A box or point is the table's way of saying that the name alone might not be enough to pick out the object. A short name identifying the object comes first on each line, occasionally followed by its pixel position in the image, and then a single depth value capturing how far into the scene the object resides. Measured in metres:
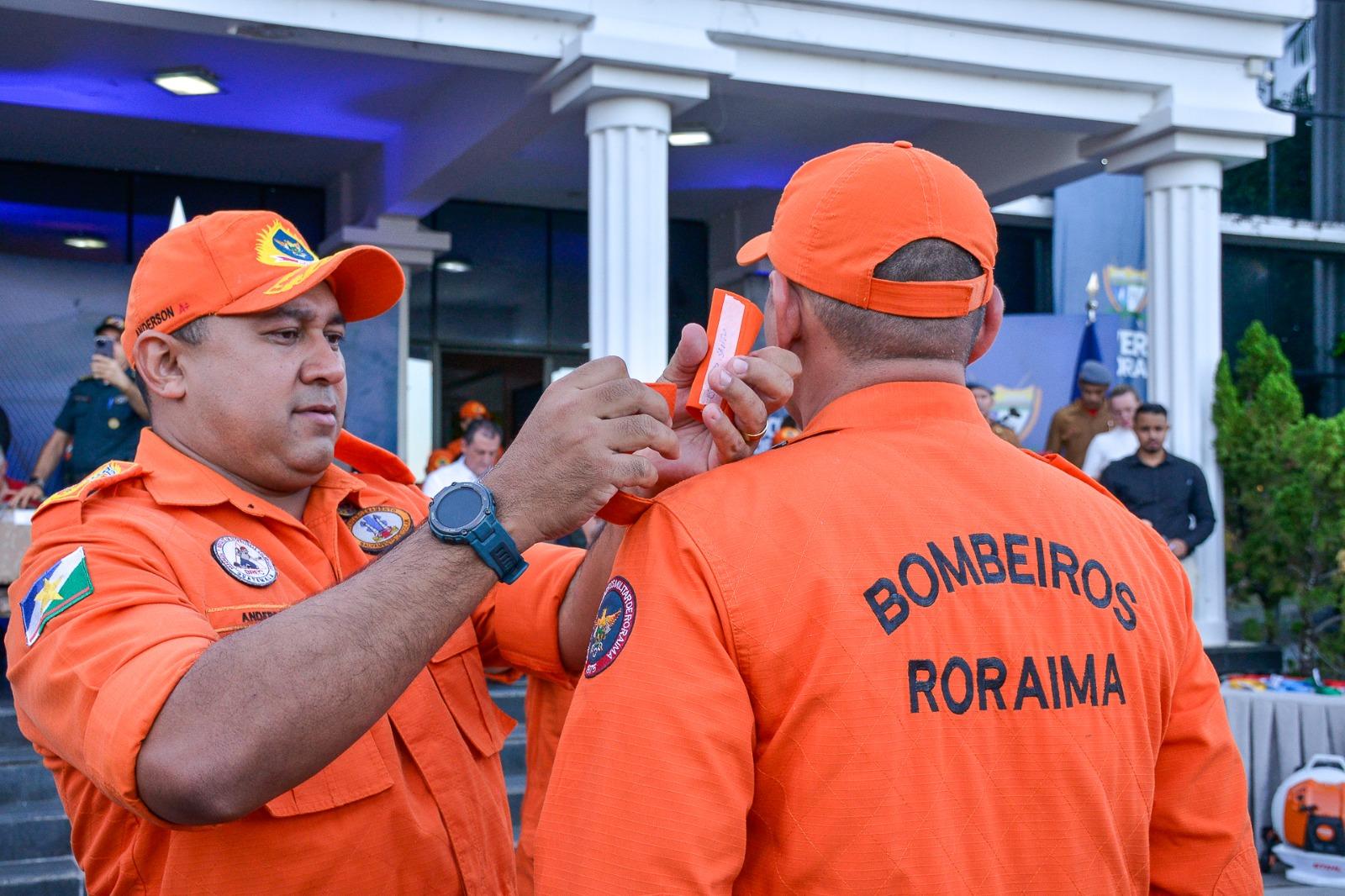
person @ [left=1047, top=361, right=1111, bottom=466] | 9.30
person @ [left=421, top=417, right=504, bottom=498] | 7.96
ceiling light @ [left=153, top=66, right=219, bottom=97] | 8.76
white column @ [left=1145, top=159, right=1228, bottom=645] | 8.59
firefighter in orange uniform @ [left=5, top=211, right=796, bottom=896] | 1.39
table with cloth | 6.30
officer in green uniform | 6.52
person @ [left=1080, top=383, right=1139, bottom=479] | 8.67
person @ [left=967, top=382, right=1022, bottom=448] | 7.96
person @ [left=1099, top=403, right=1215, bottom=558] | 7.96
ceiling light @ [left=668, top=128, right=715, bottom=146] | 9.71
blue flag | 10.36
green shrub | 8.41
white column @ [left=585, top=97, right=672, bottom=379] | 7.26
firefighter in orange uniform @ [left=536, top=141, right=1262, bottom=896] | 1.39
